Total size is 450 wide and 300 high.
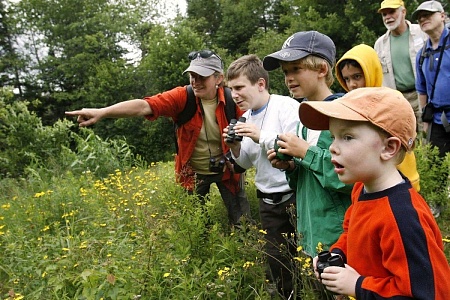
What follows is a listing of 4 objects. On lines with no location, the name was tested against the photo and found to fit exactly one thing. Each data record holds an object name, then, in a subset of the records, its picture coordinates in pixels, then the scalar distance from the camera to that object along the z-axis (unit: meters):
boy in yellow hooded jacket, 2.36
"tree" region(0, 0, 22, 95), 25.39
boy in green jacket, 1.93
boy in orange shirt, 1.24
